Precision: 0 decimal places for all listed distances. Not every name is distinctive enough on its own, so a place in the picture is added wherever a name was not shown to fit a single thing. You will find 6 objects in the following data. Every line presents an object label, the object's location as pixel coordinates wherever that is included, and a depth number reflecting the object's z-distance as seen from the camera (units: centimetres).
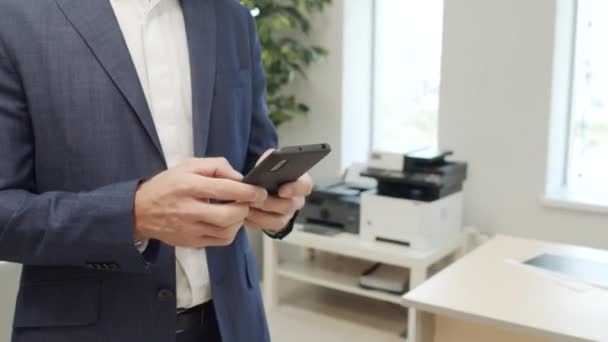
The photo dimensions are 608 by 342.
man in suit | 85
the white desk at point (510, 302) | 160
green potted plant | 336
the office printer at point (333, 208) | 313
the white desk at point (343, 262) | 284
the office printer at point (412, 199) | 286
